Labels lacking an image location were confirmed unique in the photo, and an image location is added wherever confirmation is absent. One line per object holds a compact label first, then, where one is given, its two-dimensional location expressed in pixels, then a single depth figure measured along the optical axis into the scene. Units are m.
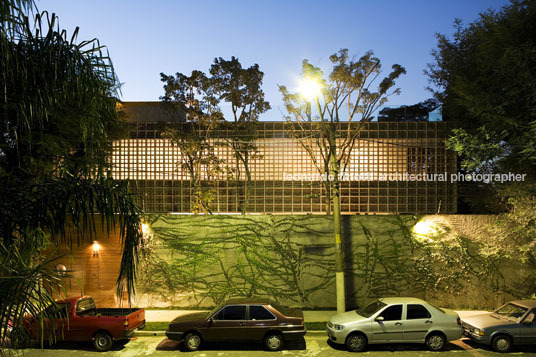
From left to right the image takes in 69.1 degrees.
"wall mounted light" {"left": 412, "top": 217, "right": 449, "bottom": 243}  14.68
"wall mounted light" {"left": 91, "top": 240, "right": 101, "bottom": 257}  14.99
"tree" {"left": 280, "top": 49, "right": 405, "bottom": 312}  15.93
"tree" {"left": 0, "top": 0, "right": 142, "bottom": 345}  4.35
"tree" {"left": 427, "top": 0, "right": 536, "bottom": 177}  12.52
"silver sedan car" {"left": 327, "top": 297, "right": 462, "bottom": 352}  10.37
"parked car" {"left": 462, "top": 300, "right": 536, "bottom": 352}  10.20
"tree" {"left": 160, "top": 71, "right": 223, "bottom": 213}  17.95
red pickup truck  10.50
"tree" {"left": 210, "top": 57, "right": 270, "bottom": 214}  18.02
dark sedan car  10.51
